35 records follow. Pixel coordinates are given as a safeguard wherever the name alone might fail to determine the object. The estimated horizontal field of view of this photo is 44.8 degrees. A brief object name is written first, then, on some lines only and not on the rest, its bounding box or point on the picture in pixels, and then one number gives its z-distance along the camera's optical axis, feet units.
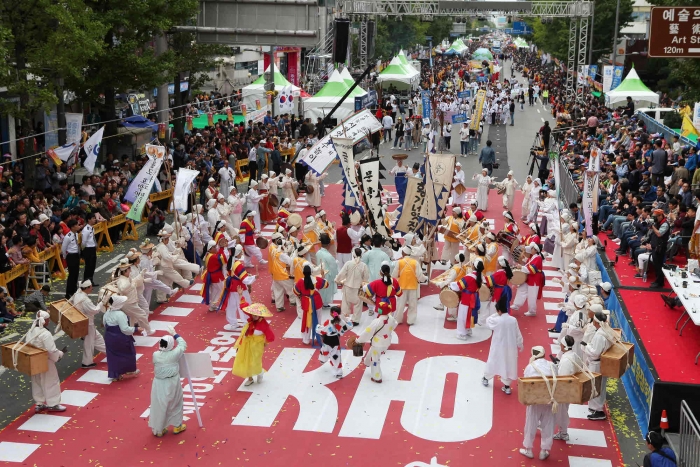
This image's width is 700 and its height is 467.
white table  43.32
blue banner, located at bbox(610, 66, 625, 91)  142.31
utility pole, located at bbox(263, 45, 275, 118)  117.29
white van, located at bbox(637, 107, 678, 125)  119.44
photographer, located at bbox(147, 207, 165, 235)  70.59
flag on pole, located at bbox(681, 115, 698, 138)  91.03
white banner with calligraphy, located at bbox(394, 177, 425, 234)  59.26
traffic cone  34.22
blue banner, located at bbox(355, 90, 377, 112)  122.56
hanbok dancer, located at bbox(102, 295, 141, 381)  41.16
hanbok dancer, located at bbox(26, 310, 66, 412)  37.24
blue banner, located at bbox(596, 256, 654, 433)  38.04
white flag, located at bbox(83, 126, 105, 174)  71.36
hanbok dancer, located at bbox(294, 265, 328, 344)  45.91
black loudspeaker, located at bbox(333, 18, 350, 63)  96.42
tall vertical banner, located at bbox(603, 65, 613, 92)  144.56
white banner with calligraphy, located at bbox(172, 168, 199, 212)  55.98
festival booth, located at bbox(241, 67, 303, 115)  124.77
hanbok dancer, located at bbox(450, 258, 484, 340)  46.52
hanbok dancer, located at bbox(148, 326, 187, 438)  35.86
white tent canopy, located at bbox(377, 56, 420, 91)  162.30
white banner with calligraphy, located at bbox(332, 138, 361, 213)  62.28
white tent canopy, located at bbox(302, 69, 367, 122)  119.34
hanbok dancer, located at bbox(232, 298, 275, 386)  40.73
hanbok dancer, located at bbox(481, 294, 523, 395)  40.57
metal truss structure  157.89
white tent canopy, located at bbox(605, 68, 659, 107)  129.80
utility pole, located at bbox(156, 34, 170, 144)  98.77
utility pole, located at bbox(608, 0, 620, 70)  165.15
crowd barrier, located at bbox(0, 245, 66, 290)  51.26
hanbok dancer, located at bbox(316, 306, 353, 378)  42.04
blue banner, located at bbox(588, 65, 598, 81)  164.33
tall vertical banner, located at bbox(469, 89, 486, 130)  116.06
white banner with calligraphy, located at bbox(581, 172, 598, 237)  60.79
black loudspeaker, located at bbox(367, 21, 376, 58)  184.85
